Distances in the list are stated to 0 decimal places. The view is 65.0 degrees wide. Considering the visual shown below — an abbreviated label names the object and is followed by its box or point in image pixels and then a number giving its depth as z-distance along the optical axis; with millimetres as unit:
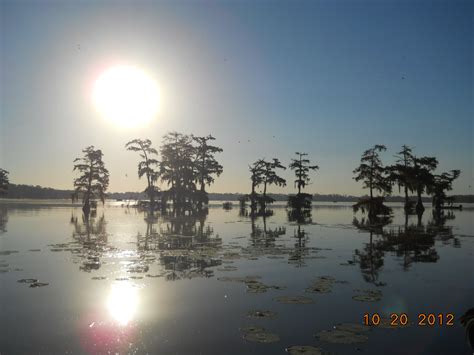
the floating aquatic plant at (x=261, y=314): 7436
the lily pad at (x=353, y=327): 6668
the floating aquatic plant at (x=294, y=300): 8383
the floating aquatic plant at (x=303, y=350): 5734
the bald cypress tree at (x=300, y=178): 57906
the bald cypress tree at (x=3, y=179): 67562
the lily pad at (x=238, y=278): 10492
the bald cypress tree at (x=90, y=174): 46000
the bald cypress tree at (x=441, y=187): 61500
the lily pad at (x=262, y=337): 6223
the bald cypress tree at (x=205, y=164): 53312
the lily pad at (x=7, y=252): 14316
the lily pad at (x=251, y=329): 6617
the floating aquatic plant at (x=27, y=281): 10023
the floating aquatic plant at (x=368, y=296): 8609
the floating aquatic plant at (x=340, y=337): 6215
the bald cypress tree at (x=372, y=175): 42844
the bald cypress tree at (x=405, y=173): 47031
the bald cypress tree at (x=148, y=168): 48719
